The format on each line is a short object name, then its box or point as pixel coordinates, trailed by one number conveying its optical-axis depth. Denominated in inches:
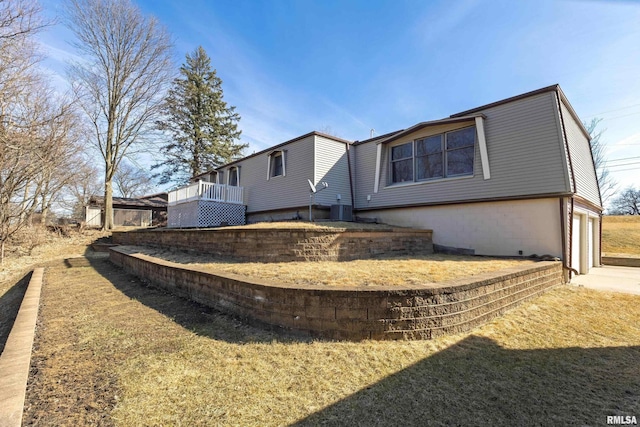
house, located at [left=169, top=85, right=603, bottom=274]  264.5
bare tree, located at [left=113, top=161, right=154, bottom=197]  1296.8
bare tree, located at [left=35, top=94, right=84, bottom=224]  331.7
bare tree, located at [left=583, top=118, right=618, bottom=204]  771.6
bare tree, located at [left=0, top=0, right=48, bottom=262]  232.5
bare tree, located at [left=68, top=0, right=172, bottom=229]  637.9
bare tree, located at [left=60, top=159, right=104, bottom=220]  932.0
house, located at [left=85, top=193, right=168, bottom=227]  919.7
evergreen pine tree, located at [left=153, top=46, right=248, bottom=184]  917.8
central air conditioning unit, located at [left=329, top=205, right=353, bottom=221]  396.8
